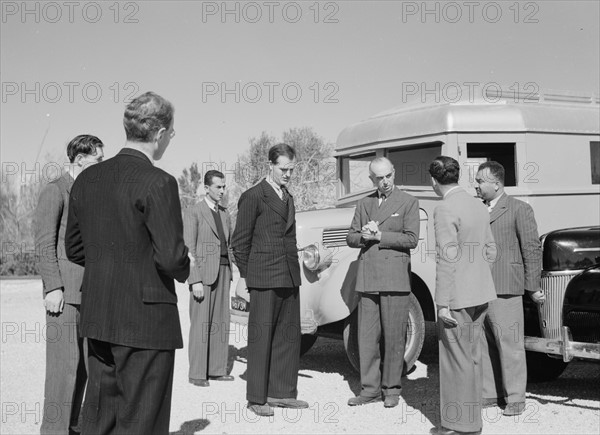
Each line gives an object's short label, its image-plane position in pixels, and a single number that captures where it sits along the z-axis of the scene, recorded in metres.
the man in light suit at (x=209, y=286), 6.24
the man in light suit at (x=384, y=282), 5.40
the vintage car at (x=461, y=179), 6.11
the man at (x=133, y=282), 2.63
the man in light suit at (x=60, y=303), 3.94
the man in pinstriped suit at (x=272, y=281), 5.18
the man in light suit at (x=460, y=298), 4.39
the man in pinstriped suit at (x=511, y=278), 5.11
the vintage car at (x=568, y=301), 4.97
